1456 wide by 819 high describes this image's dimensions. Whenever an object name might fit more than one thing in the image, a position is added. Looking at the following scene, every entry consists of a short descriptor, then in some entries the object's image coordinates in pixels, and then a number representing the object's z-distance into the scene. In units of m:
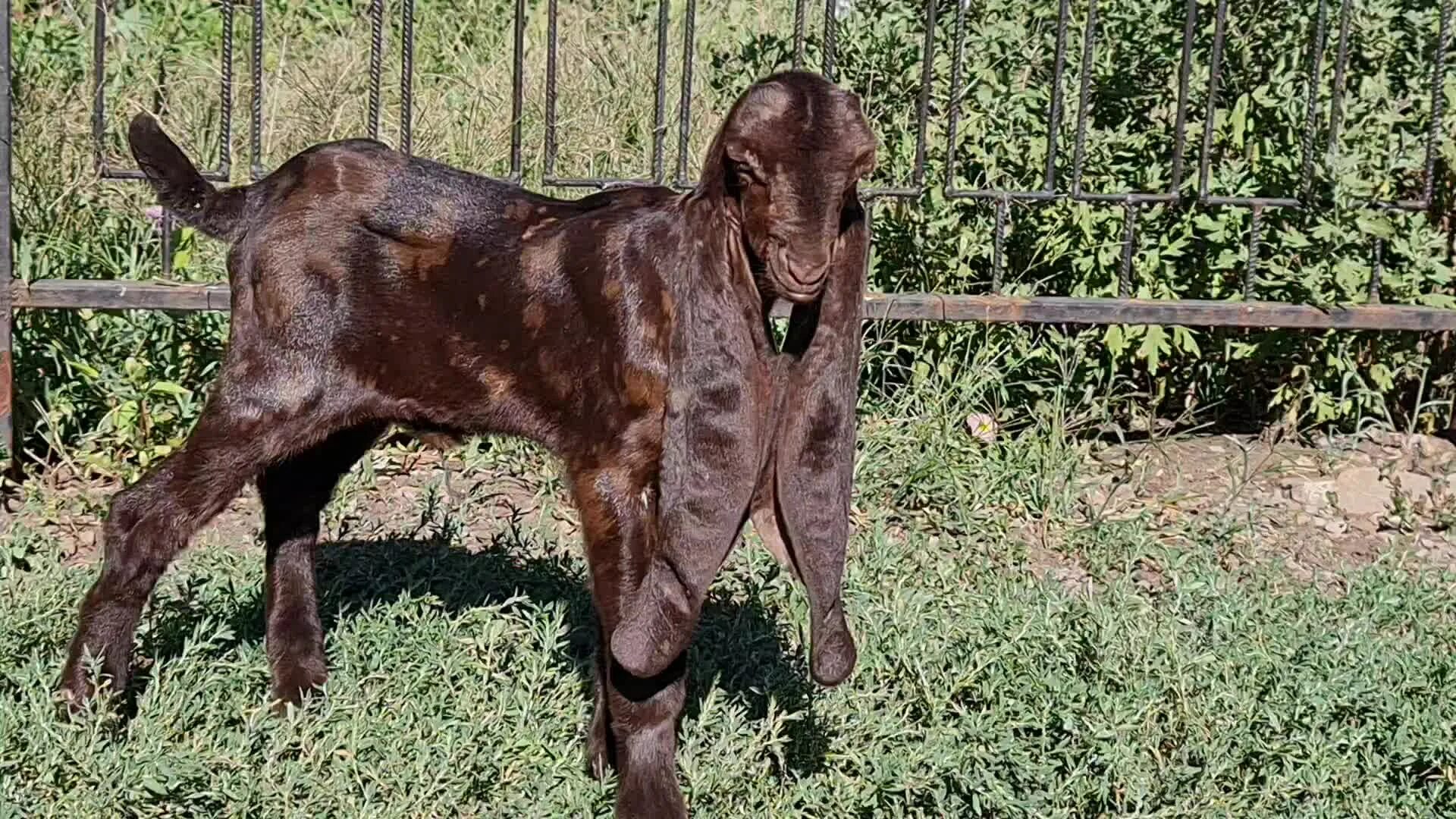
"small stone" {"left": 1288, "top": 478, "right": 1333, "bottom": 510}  6.55
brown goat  3.74
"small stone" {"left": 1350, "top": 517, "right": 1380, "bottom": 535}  6.42
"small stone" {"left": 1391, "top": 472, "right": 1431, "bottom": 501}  6.58
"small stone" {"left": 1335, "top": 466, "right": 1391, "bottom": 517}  6.55
